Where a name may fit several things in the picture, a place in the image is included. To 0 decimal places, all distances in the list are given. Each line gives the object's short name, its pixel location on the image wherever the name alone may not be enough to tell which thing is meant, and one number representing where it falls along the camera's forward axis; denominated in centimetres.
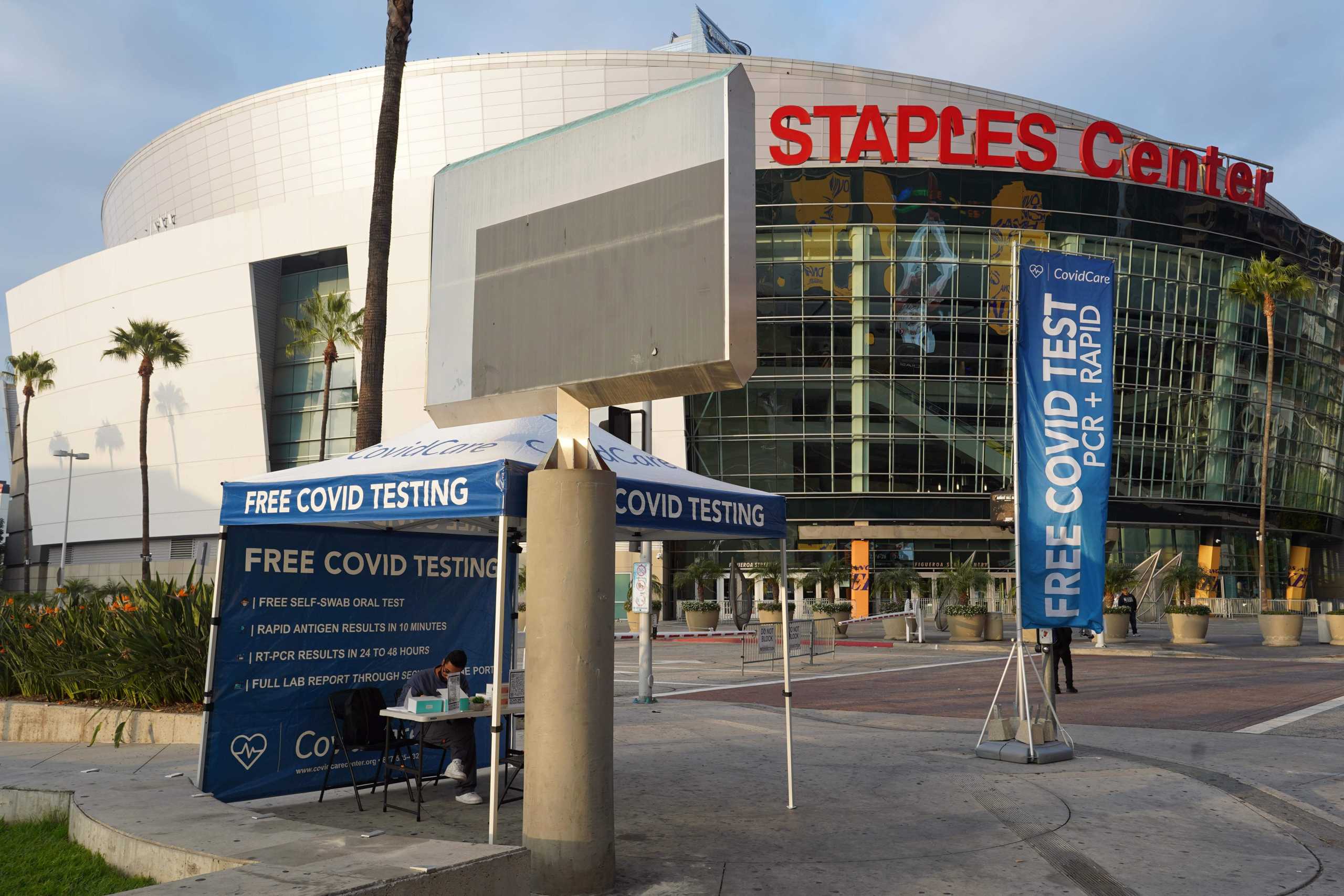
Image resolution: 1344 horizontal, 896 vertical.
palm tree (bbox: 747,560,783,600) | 4775
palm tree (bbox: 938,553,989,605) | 3856
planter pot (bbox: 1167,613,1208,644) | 3381
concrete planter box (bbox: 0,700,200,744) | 1216
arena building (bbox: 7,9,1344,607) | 5638
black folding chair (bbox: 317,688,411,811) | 884
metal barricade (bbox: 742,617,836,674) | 2379
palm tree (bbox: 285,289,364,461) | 5525
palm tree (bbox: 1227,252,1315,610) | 5406
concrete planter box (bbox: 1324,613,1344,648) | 3253
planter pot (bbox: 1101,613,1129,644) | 3500
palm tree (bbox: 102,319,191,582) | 5494
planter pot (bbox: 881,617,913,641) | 3791
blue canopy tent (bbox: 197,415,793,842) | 695
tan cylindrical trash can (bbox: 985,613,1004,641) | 3622
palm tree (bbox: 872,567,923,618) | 4003
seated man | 884
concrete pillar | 630
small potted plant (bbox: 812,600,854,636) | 3834
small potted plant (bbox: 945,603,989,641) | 3559
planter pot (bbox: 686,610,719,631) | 4588
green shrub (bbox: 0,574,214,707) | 1280
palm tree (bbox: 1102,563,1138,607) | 4047
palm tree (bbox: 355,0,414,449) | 1700
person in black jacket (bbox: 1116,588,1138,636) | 3656
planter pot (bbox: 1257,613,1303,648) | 3297
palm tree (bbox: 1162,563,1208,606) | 4559
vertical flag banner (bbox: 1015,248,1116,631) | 1155
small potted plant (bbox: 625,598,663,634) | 4666
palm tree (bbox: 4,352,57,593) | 6812
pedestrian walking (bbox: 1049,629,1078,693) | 1791
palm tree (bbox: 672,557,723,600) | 4909
